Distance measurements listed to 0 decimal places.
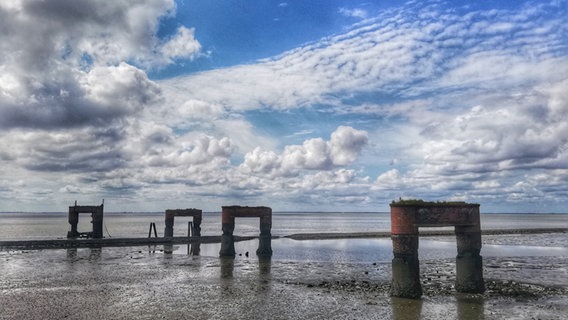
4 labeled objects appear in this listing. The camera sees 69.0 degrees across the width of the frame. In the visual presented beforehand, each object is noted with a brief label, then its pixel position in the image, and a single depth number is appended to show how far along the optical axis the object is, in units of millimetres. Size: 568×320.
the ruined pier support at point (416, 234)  20891
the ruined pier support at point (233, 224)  40969
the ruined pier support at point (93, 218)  53938
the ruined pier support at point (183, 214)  54841
